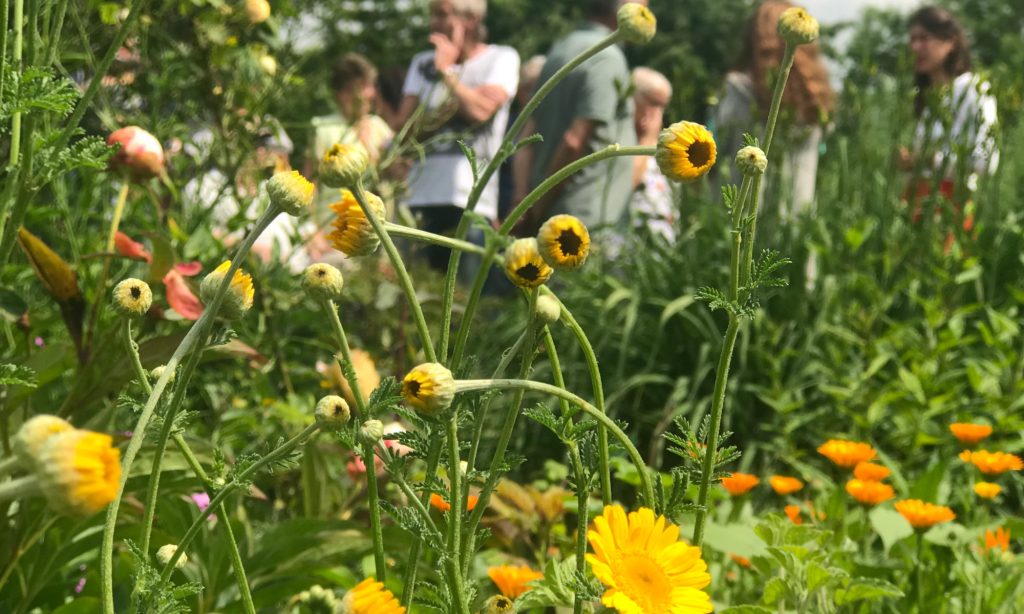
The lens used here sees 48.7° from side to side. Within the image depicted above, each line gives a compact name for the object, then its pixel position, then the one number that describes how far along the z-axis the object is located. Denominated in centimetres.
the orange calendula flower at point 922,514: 155
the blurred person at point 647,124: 416
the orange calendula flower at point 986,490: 172
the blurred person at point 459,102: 383
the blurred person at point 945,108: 320
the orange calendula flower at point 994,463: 173
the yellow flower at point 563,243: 68
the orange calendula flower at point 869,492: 162
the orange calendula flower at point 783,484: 174
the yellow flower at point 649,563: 80
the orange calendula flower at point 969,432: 186
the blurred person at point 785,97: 363
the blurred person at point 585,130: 367
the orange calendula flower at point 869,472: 167
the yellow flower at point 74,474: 46
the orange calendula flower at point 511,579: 115
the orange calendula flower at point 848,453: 169
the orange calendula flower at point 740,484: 174
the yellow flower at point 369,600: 74
